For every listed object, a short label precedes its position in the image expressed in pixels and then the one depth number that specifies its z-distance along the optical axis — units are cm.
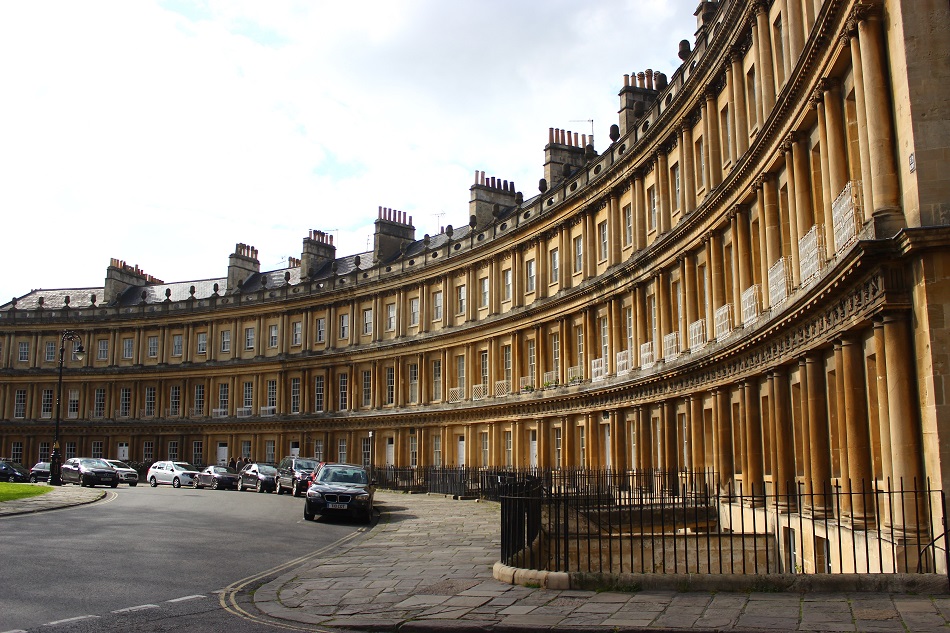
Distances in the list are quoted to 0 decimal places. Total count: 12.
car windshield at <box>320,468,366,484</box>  2547
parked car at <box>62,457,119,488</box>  3978
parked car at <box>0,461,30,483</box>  4375
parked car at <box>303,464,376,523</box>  2389
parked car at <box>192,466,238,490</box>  4081
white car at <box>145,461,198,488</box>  4309
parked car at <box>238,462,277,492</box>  3841
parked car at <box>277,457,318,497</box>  3525
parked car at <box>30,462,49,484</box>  4750
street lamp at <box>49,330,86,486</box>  4156
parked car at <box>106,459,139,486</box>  4334
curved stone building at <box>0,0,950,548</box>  1336
